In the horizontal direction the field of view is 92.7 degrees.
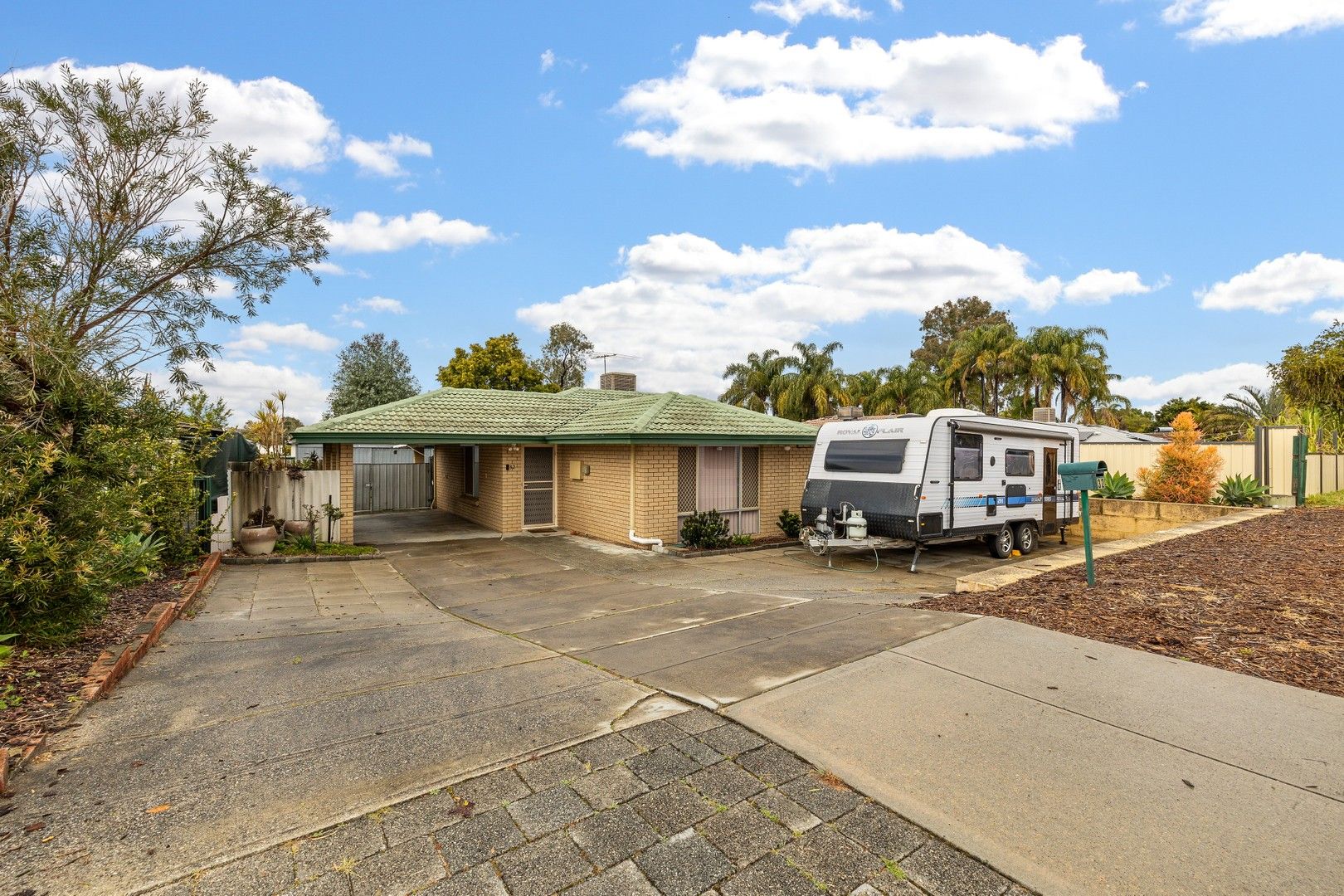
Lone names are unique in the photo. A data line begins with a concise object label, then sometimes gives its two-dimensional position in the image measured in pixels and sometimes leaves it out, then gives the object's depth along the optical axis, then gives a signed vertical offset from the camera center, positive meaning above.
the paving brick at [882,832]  2.76 -1.75
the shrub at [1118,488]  17.84 -1.28
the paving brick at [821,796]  3.03 -1.74
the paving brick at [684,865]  2.53 -1.74
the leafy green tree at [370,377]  39.47 +4.17
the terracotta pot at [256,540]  11.00 -1.67
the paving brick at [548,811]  2.89 -1.72
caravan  10.69 -0.71
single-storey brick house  12.82 -0.29
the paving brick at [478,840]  2.67 -1.73
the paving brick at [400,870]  2.50 -1.73
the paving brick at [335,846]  2.63 -1.73
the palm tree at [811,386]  34.34 +3.03
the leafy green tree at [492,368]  35.72 +4.19
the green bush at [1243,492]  16.06 -1.28
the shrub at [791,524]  14.10 -1.80
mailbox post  7.19 -0.42
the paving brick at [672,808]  2.91 -1.73
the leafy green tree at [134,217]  11.41 +4.47
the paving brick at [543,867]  2.52 -1.73
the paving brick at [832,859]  2.56 -1.75
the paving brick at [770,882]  2.50 -1.75
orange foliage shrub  16.59 -0.71
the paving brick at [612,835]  2.70 -1.73
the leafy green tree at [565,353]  47.91 +6.71
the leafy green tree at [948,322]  49.00 +9.37
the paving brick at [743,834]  2.73 -1.74
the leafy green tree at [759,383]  36.28 +3.39
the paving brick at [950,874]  2.51 -1.75
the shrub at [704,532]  12.48 -1.76
